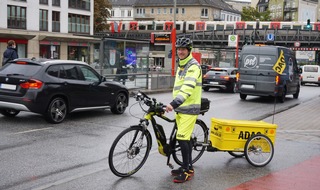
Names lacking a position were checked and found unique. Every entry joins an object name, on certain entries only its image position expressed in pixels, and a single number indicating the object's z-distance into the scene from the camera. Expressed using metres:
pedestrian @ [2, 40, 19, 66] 15.72
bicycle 6.12
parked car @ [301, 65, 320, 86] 36.49
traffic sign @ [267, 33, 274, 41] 59.46
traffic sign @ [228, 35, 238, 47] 44.56
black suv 10.71
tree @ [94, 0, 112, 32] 66.25
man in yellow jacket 5.99
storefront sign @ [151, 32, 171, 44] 28.45
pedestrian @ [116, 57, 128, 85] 20.42
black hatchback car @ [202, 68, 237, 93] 24.83
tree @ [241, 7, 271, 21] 109.69
